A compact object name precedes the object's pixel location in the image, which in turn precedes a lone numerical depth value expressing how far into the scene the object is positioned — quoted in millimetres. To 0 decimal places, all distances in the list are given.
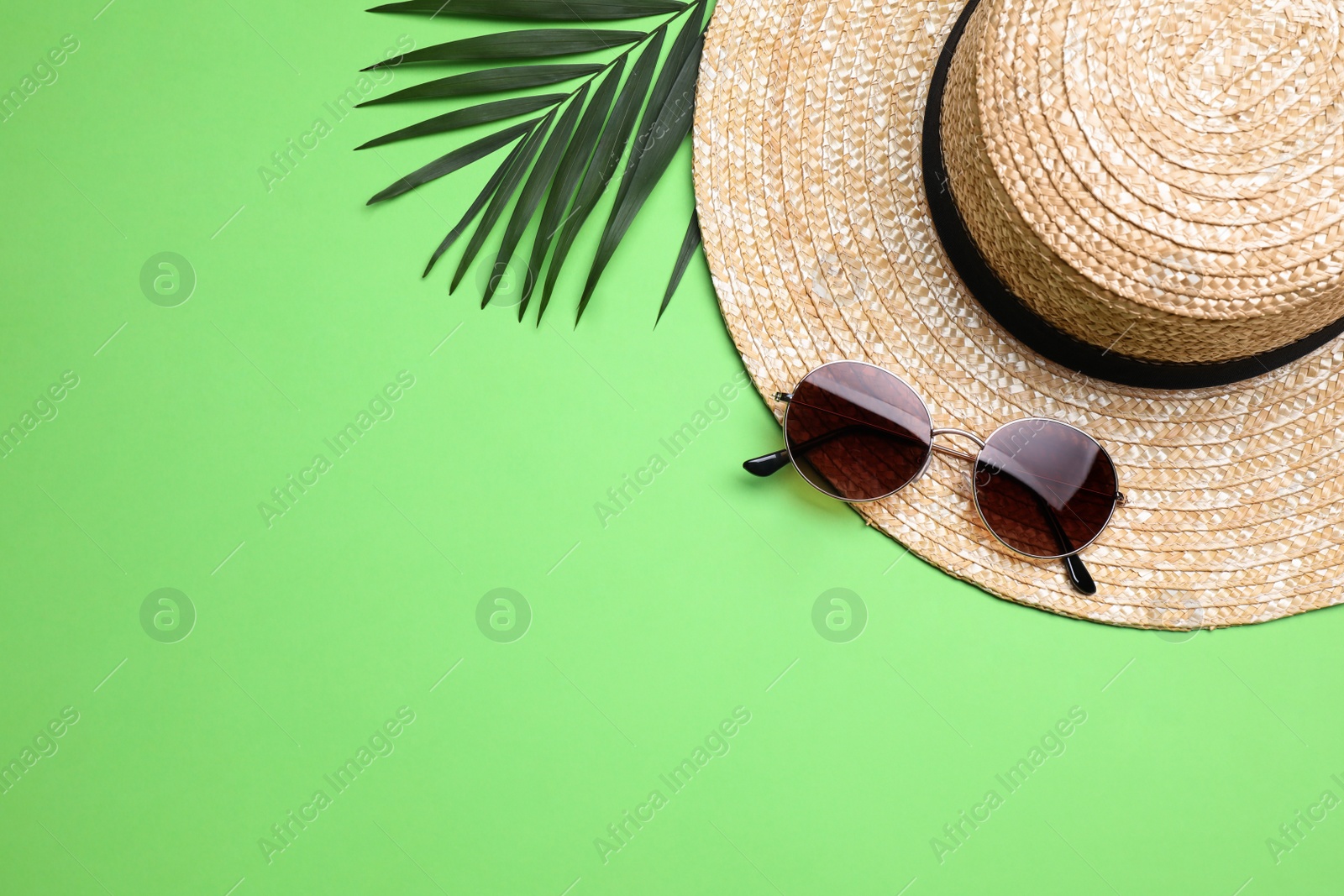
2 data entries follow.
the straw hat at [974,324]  688
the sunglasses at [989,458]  761
